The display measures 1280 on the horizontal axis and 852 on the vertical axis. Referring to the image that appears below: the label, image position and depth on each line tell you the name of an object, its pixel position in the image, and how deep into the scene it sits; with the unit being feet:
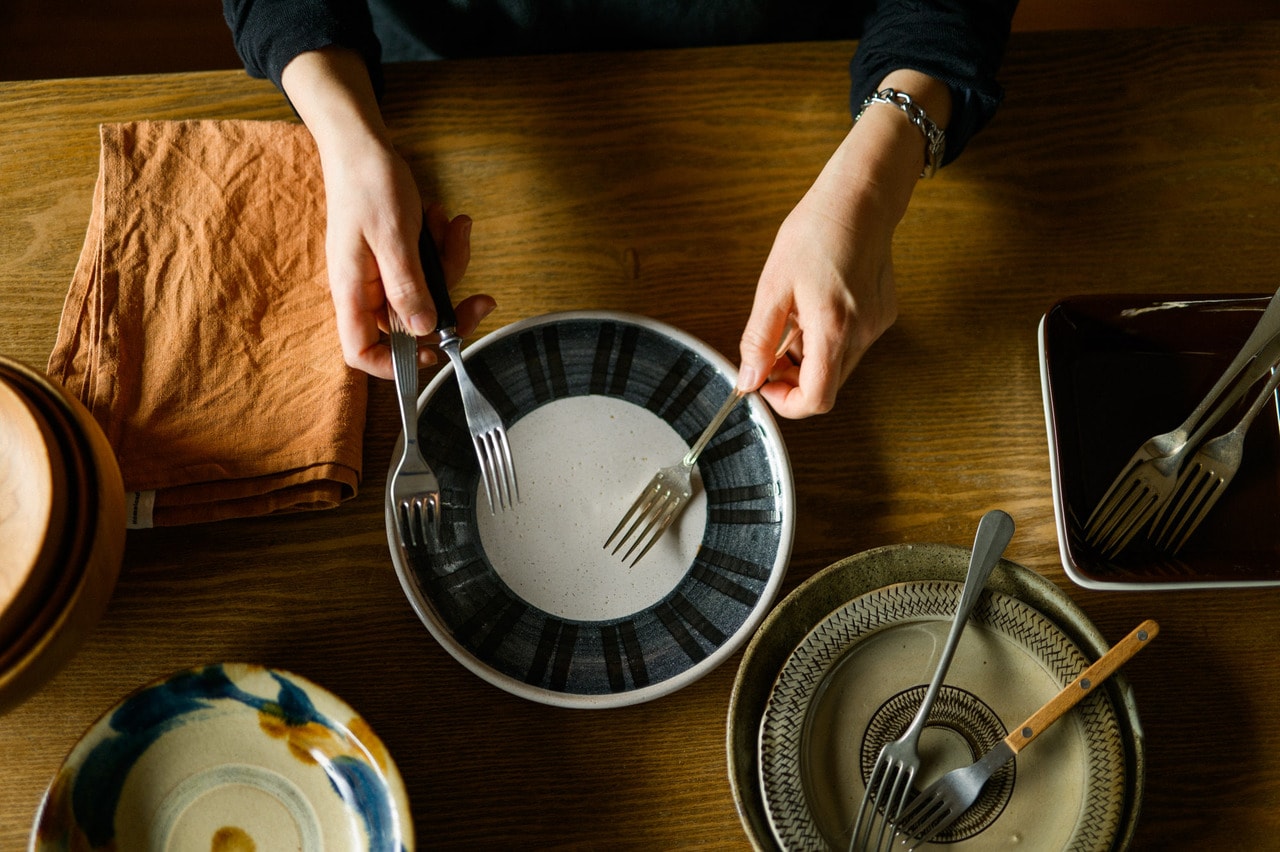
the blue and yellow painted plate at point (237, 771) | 1.94
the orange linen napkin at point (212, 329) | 2.17
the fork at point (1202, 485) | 2.24
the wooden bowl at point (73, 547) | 1.75
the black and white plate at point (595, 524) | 2.17
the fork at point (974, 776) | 2.03
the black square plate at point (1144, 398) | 2.26
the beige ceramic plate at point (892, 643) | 2.04
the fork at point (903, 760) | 2.03
